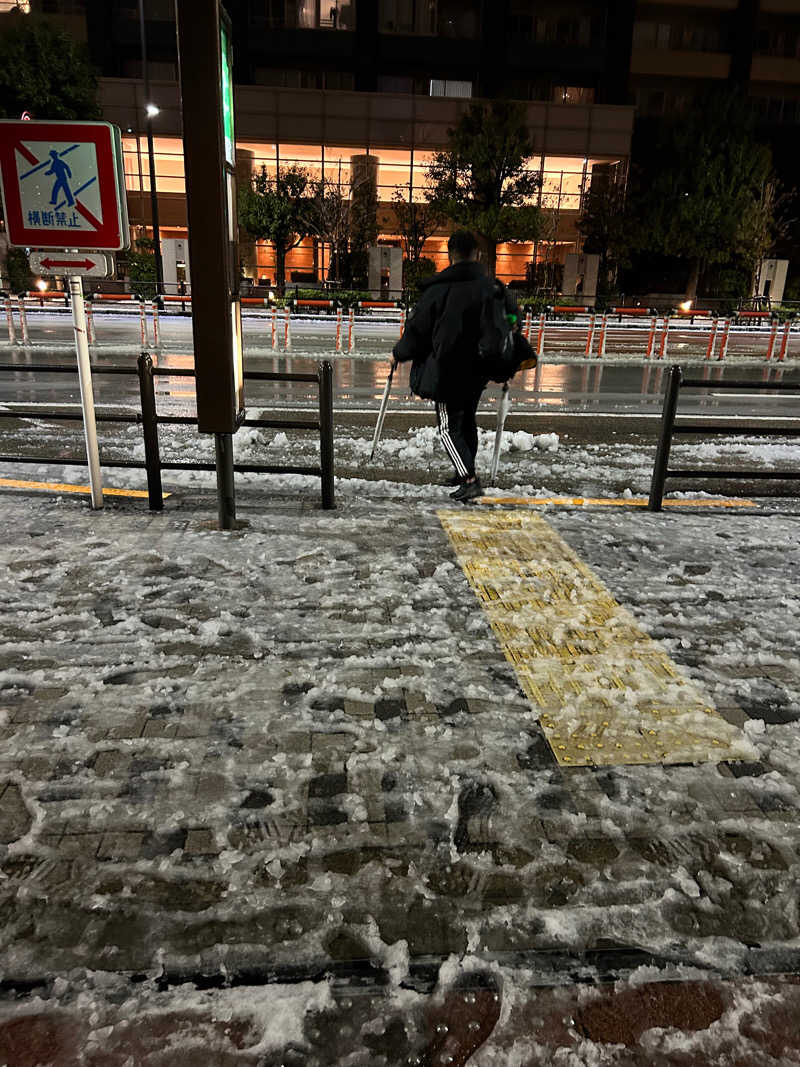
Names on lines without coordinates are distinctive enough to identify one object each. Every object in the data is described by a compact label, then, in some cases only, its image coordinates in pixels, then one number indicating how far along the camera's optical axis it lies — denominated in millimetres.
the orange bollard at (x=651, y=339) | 19438
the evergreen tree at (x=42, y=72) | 34625
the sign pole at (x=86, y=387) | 5484
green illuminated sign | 4621
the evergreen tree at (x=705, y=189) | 41594
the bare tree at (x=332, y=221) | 40719
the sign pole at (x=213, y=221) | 4445
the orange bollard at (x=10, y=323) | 17125
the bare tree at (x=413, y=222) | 42812
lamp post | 33712
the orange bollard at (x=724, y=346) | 19634
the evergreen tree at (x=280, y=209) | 37750
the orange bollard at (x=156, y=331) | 17809
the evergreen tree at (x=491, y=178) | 37375
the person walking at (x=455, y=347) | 6004
